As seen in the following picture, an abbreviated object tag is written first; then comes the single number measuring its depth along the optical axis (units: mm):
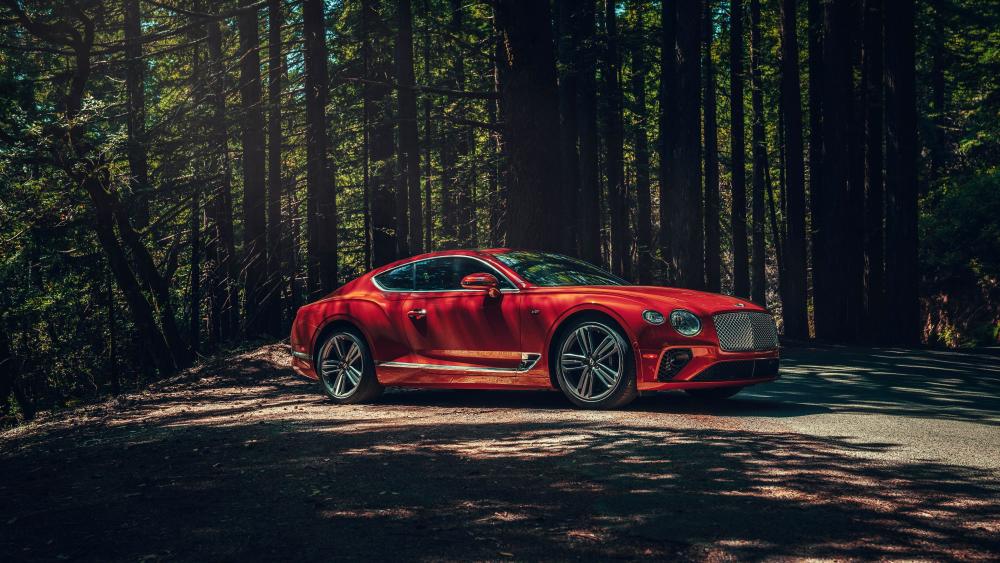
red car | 8203
